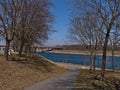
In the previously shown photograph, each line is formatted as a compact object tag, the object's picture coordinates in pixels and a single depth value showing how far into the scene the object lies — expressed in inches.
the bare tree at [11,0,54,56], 336.7
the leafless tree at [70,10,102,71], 430.3
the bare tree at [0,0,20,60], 305.0
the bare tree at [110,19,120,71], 487.3
